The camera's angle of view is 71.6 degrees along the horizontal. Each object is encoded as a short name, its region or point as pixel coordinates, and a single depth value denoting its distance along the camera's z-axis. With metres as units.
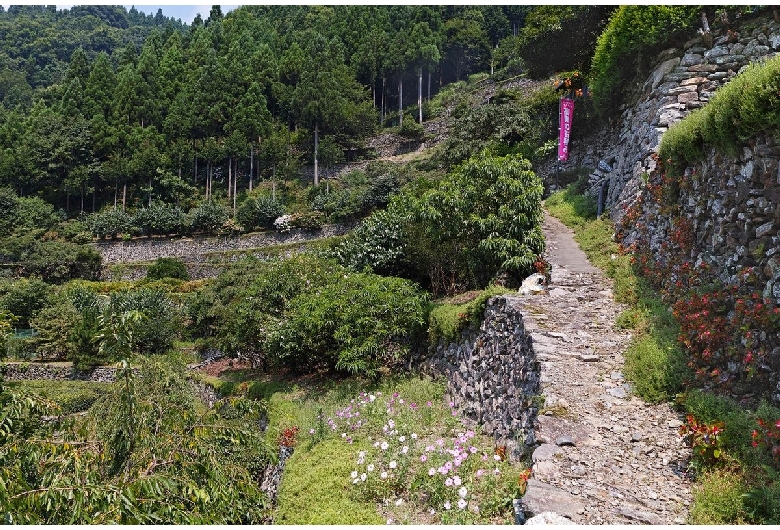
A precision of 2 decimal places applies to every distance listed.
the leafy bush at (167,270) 33.09
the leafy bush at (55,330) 23.52
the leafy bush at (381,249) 14.05
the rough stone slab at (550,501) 4.33
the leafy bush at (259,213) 35.75
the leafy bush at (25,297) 25.73
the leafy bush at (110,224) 37.69
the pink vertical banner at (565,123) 17.66
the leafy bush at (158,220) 37.06
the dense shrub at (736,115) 5.43
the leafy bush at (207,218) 36.69
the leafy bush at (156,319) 22.48
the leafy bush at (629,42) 10.78
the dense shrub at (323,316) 10.71
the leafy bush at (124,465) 3.22
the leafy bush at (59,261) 32.72
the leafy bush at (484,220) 10.53
